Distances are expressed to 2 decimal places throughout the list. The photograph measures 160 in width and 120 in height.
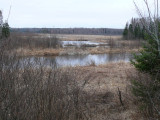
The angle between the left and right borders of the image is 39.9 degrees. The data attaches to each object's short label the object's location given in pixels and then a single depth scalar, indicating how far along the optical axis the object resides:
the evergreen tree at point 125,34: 54.41
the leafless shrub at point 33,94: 3.05
